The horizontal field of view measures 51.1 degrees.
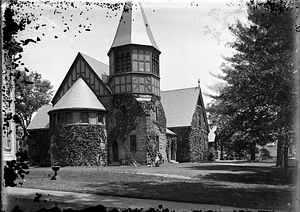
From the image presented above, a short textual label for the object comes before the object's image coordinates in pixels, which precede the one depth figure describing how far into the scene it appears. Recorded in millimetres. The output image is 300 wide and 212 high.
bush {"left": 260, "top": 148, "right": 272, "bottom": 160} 63909
